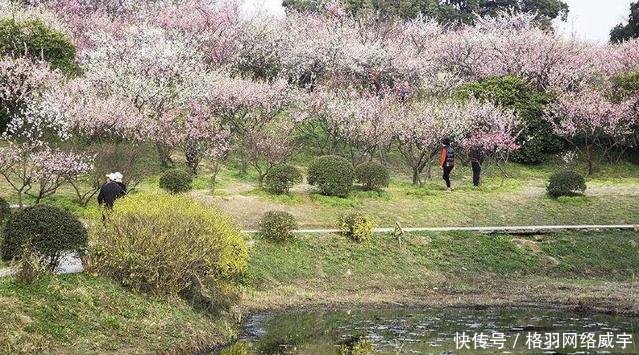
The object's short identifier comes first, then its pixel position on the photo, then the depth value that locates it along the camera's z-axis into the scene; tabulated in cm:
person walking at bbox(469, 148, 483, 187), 4197
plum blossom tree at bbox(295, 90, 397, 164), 4306
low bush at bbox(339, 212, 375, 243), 3181
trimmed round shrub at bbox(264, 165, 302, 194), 3581
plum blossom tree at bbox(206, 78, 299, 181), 4400
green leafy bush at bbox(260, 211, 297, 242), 3050
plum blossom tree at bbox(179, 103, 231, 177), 4028
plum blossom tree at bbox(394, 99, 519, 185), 4119
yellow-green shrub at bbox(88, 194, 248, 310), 2156
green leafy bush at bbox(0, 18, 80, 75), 4450
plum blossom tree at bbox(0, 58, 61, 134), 4128
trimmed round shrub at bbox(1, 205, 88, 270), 2078
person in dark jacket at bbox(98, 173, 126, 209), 2592
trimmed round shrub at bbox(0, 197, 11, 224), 2890
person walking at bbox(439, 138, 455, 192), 3869
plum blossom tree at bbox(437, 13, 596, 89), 5312
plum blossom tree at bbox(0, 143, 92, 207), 3159
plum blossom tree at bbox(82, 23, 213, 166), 4225
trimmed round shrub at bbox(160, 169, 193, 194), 3522
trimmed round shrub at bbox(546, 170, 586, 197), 3841
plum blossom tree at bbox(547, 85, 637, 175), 4738
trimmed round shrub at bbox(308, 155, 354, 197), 3597
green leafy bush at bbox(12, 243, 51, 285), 1917
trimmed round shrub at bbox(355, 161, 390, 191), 3759
